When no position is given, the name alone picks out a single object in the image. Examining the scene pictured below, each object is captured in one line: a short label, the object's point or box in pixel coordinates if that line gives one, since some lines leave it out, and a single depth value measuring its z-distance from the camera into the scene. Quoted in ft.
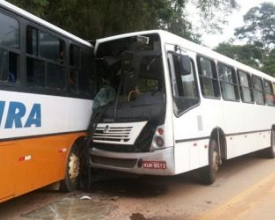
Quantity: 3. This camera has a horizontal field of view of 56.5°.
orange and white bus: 11.04
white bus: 13.89
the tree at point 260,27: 99.99
